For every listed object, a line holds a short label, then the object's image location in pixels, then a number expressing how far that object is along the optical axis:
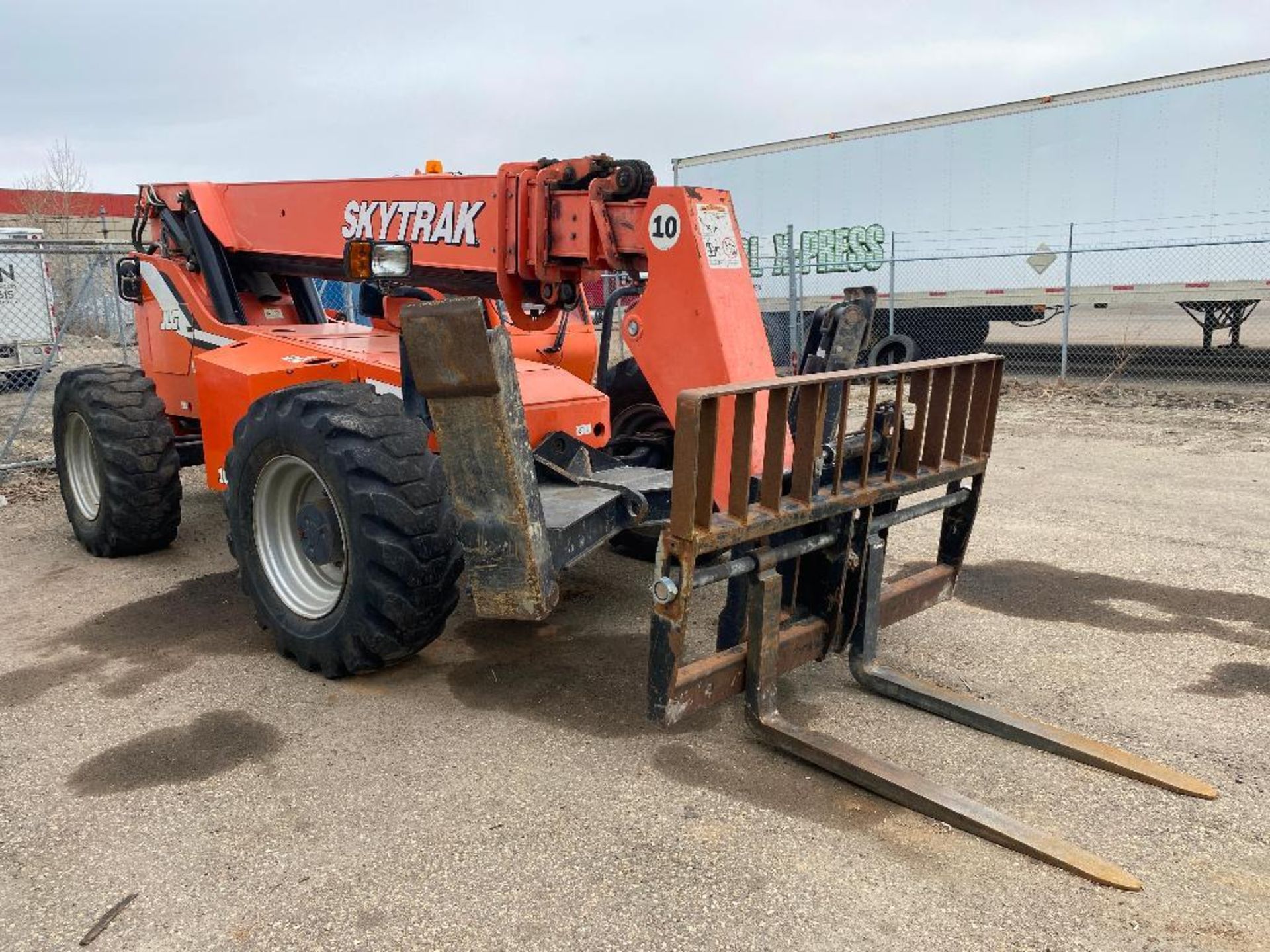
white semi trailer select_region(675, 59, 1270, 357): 13.14
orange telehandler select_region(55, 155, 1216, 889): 3.14
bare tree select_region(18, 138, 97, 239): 23.72
